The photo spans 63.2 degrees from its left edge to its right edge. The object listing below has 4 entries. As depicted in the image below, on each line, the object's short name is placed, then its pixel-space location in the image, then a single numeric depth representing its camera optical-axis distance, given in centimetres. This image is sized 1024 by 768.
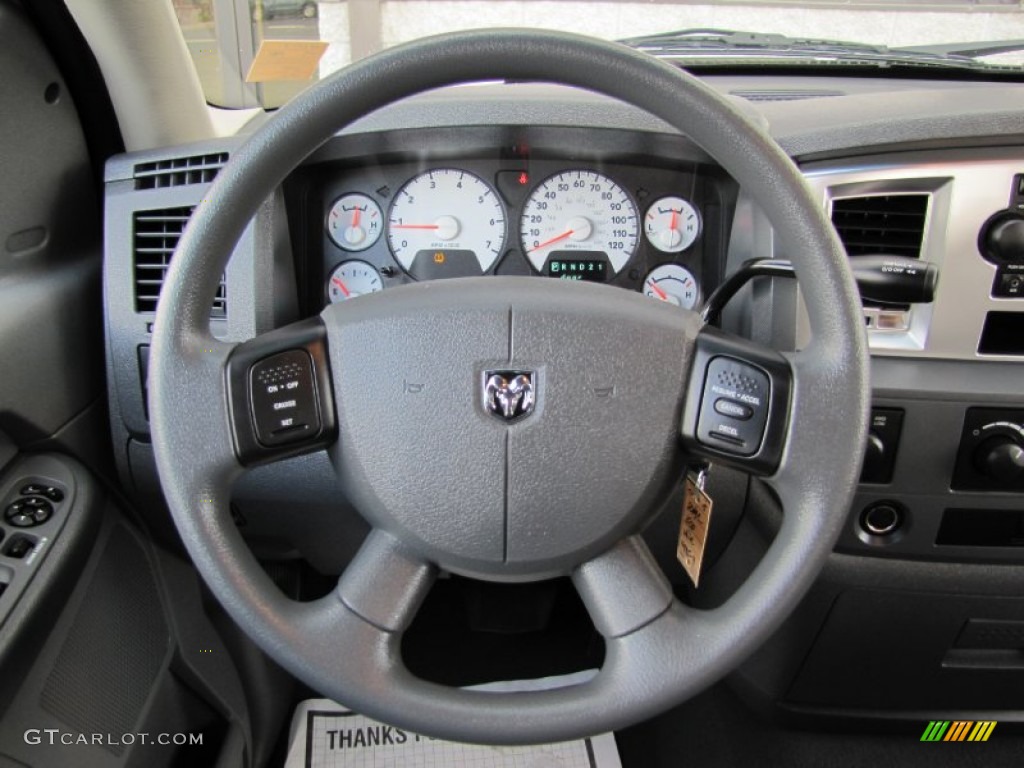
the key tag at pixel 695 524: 78
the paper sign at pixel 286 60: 126
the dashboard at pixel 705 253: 101
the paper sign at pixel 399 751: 135
